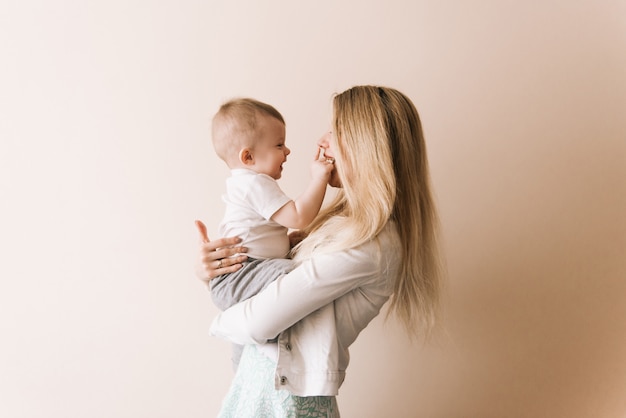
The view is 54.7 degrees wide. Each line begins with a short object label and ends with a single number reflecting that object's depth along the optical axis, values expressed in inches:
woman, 55.9
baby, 61.2
